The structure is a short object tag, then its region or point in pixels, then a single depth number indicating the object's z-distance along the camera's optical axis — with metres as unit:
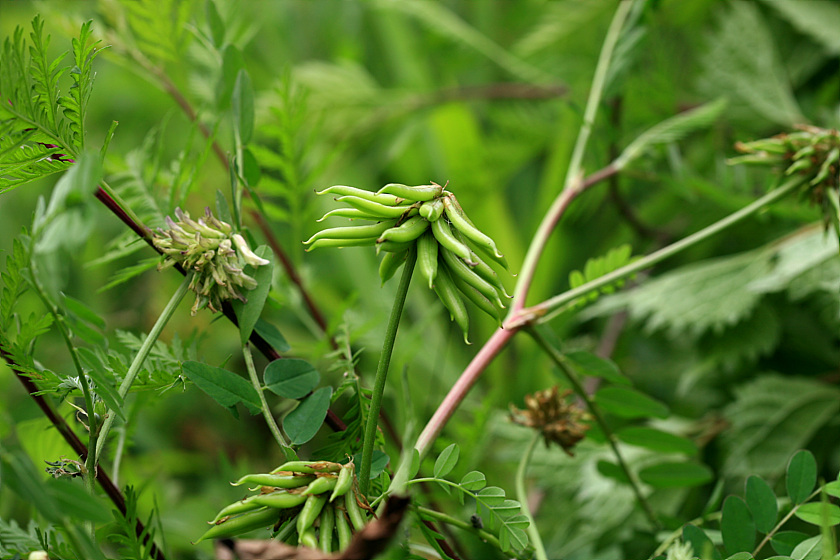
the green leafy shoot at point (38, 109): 0.90
